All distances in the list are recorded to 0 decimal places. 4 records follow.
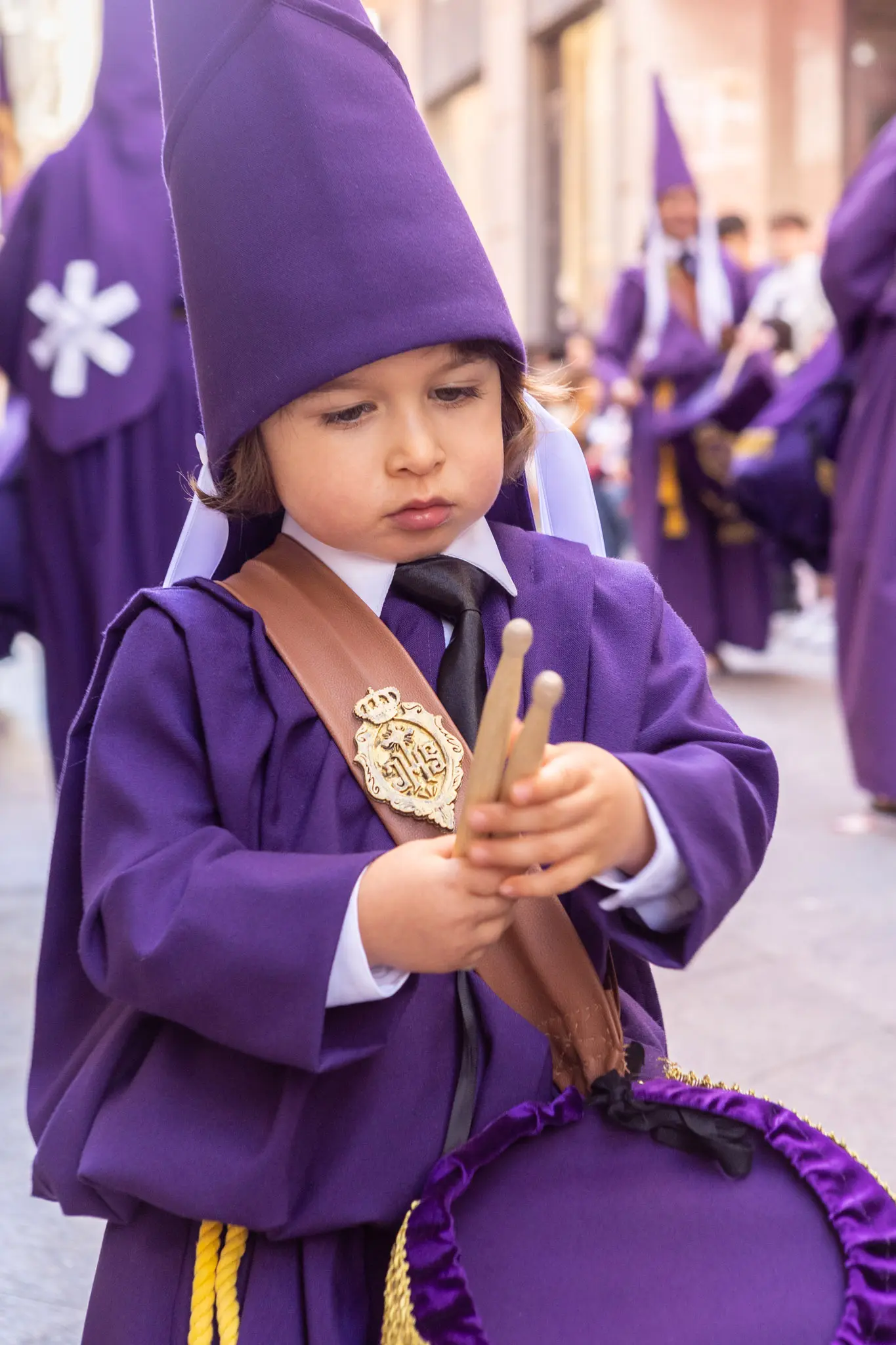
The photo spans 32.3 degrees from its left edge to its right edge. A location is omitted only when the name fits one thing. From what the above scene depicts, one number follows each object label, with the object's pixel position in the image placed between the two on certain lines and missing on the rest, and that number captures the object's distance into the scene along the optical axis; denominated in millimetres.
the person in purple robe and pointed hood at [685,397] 7004
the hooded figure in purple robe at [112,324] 3268
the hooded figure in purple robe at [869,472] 3902
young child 1136
